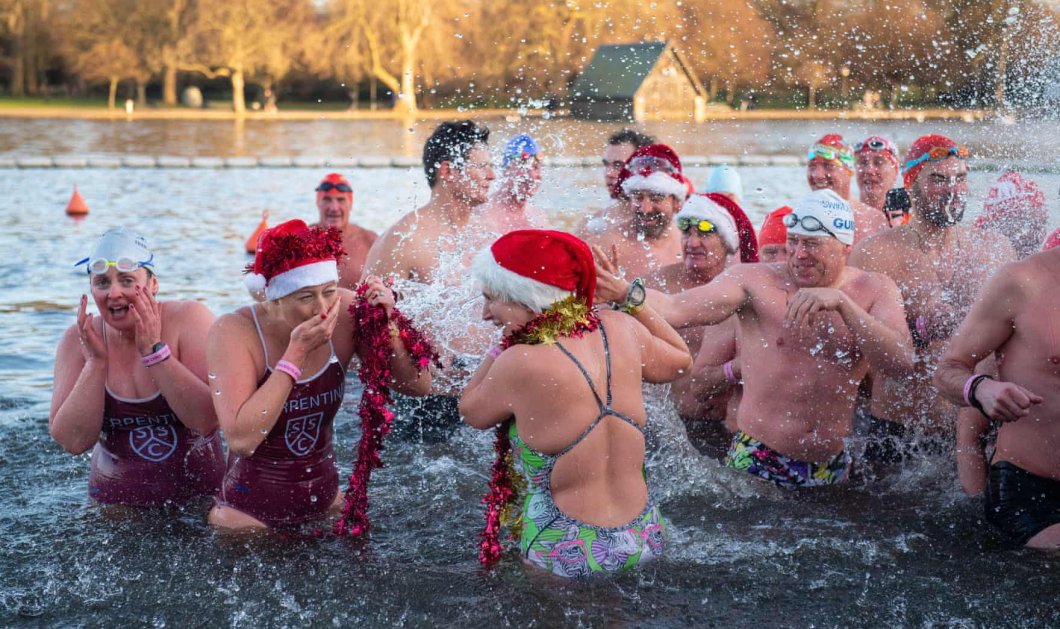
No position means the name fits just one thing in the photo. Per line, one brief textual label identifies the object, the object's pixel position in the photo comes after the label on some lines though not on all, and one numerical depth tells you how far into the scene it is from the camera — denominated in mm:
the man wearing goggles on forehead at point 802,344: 4988
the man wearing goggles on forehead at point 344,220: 8320
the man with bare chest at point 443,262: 6129
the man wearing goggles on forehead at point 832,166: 7652
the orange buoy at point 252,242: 14820
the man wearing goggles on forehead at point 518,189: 7312
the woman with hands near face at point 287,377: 4148
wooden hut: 41594
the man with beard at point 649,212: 6742
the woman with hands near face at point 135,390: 4508
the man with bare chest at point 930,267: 5762
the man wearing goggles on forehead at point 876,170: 7949
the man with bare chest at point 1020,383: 4293
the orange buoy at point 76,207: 17922
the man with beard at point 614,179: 7215
